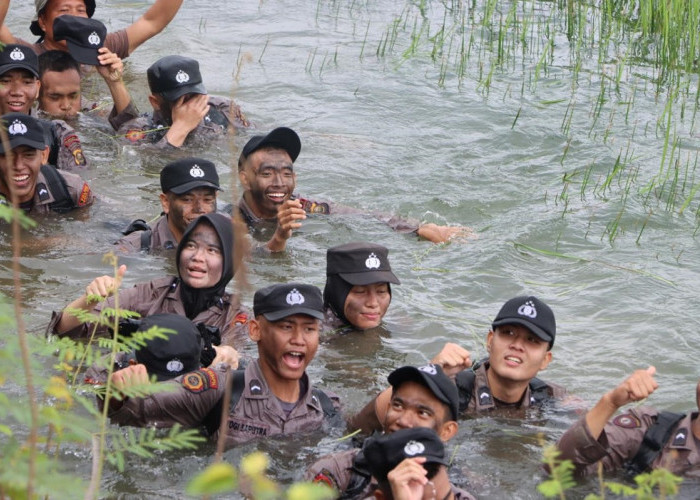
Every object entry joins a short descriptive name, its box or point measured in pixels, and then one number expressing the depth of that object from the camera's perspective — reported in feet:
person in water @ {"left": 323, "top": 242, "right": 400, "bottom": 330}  43.49
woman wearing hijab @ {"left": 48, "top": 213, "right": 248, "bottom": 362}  40.61
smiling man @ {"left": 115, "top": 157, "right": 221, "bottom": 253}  48.14
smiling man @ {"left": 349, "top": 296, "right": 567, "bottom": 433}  37.25
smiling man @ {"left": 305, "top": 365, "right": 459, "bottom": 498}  30.99
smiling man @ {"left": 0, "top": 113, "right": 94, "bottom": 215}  49.79
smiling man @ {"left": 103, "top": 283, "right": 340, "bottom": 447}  33.23
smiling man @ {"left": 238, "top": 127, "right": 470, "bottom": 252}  52.78
